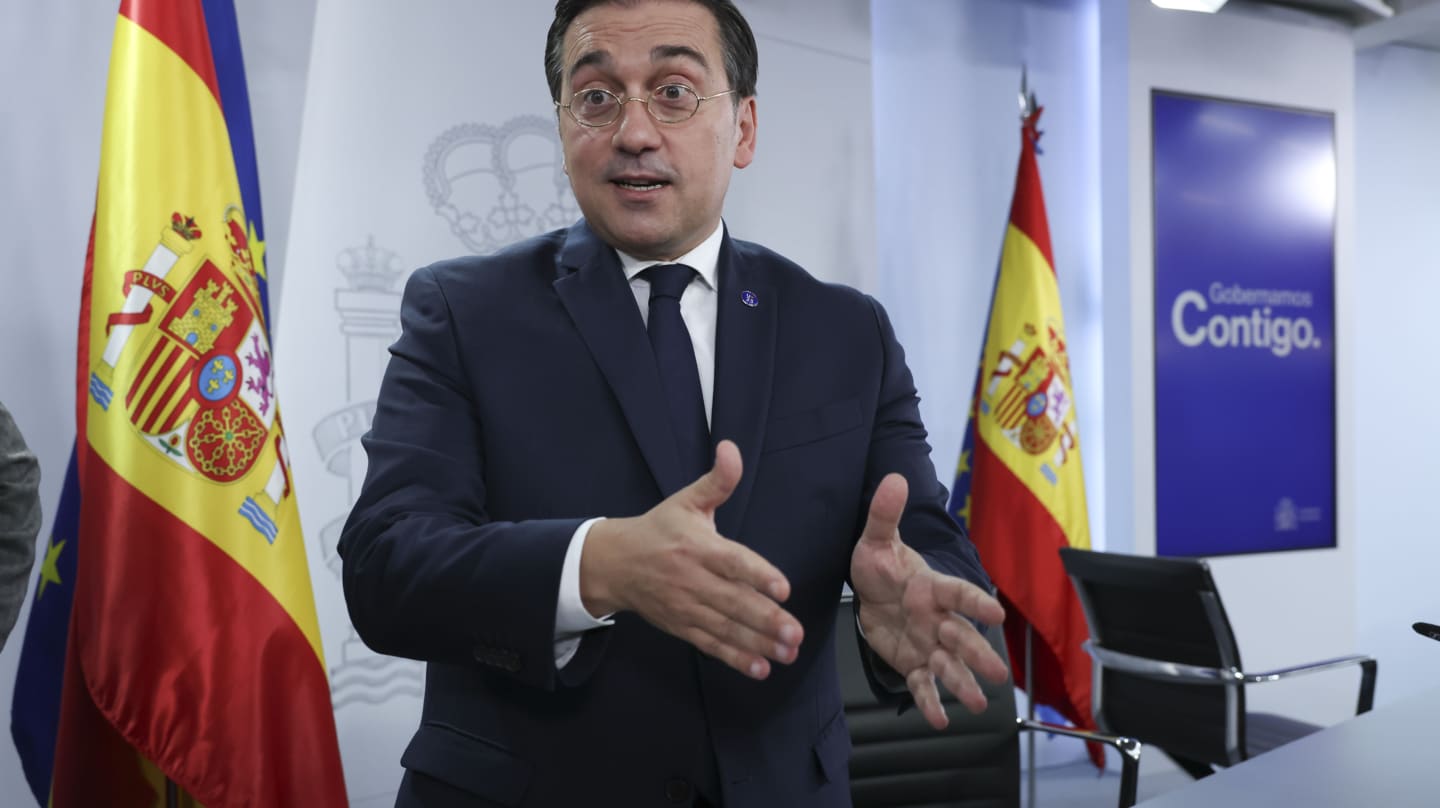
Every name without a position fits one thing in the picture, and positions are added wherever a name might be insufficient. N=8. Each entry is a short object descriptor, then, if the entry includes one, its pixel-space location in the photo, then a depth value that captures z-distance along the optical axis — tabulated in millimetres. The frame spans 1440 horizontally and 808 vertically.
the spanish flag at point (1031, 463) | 3766
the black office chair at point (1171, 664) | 2658
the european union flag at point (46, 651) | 2273
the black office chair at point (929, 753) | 2174
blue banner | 4582
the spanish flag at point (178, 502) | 2082
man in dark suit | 1008
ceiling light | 2621
